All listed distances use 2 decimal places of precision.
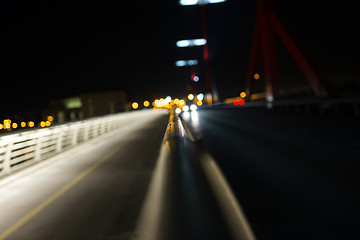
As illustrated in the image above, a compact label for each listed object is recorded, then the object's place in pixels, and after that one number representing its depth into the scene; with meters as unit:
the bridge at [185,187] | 4.66
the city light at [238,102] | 47.06
